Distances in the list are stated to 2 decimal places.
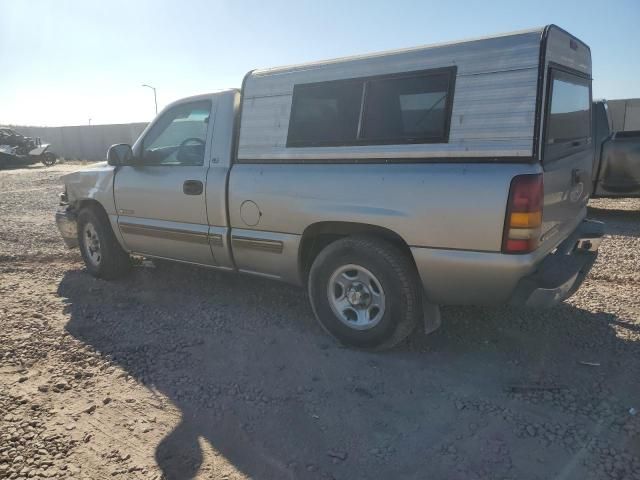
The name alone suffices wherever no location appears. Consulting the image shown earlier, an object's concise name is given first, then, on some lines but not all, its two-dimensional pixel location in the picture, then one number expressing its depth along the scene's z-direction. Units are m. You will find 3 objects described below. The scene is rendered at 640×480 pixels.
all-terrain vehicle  24.08
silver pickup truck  2.95
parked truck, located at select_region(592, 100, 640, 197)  8.23
